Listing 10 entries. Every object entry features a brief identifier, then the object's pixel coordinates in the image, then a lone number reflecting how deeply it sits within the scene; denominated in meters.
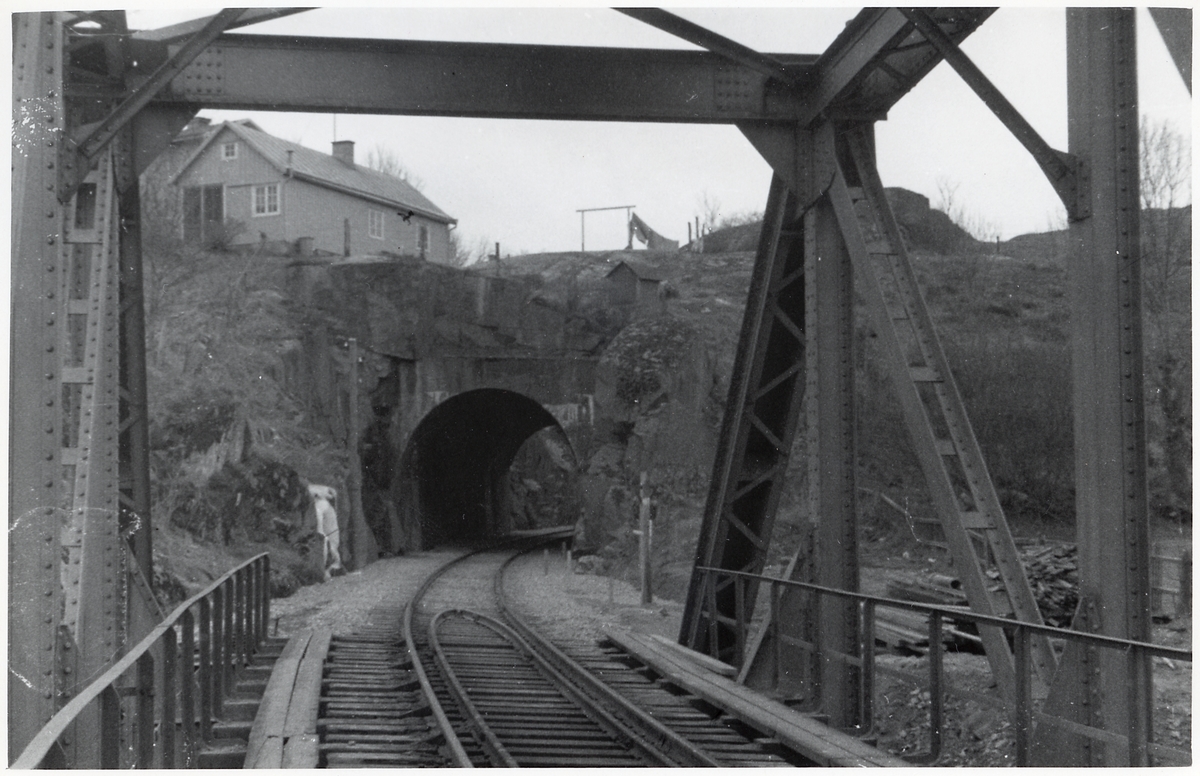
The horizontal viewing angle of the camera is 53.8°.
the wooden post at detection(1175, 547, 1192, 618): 13.86
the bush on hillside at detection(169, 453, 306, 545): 20.19
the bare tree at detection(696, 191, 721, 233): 42.91
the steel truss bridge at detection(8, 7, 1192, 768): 5.36
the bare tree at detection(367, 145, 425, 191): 57.70
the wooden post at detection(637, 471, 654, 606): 18.98
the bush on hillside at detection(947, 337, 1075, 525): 22.69
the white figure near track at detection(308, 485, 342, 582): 22.28
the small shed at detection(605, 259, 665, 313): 29.62
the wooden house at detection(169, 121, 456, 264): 37.69
